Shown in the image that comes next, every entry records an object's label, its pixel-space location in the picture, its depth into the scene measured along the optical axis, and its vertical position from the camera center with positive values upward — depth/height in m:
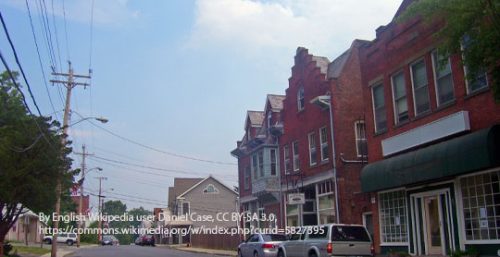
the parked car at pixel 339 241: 18.78 -0.31
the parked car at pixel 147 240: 73.62 -0.27
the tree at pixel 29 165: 24.97 +3.51
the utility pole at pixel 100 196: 82.64 +6.27
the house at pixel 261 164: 36.12 +4.85
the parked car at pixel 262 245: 24.91 -0.47
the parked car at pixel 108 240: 75.25 -0.19
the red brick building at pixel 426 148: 17.39 +2.69
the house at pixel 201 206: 73.12 +3.97
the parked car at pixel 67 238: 71.12 +0.29
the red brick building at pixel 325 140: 28.31 +4.99
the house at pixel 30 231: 67.03 +1.29
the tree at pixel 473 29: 11.16 +4.06
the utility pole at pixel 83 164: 62.56 +8.47
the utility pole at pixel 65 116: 29.53 +7.09
